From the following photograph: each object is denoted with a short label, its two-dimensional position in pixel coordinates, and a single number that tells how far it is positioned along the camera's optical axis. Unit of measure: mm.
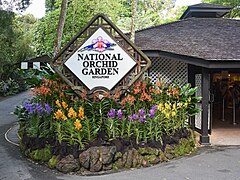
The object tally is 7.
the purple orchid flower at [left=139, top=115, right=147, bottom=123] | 6691
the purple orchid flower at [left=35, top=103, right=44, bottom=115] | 7270
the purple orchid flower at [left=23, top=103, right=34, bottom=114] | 7480
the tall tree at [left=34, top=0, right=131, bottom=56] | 21641
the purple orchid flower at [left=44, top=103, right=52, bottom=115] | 7062
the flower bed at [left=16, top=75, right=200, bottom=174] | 6176
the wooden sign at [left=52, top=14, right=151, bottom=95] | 7277
